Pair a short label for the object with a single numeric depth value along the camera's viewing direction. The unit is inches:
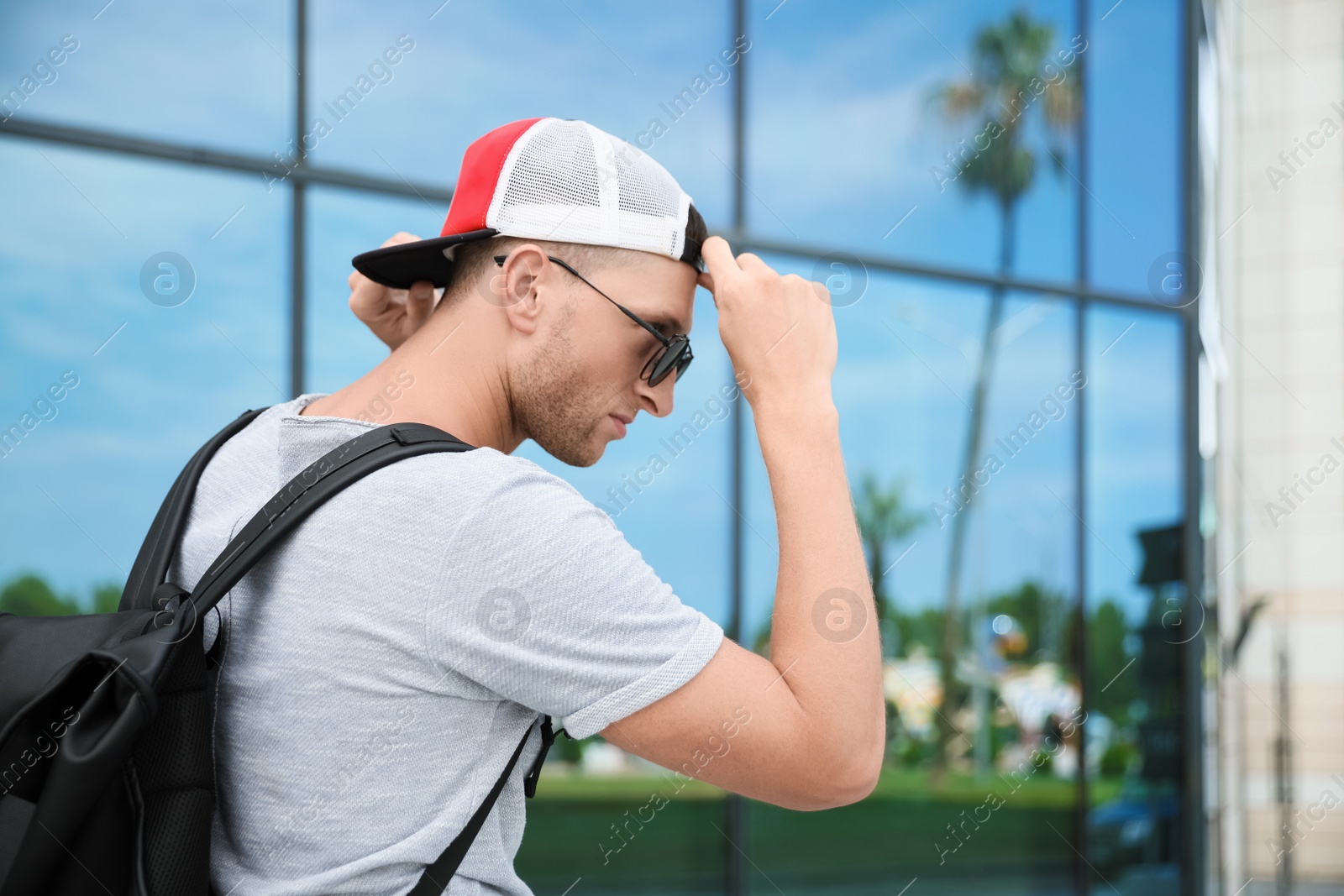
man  40.9
